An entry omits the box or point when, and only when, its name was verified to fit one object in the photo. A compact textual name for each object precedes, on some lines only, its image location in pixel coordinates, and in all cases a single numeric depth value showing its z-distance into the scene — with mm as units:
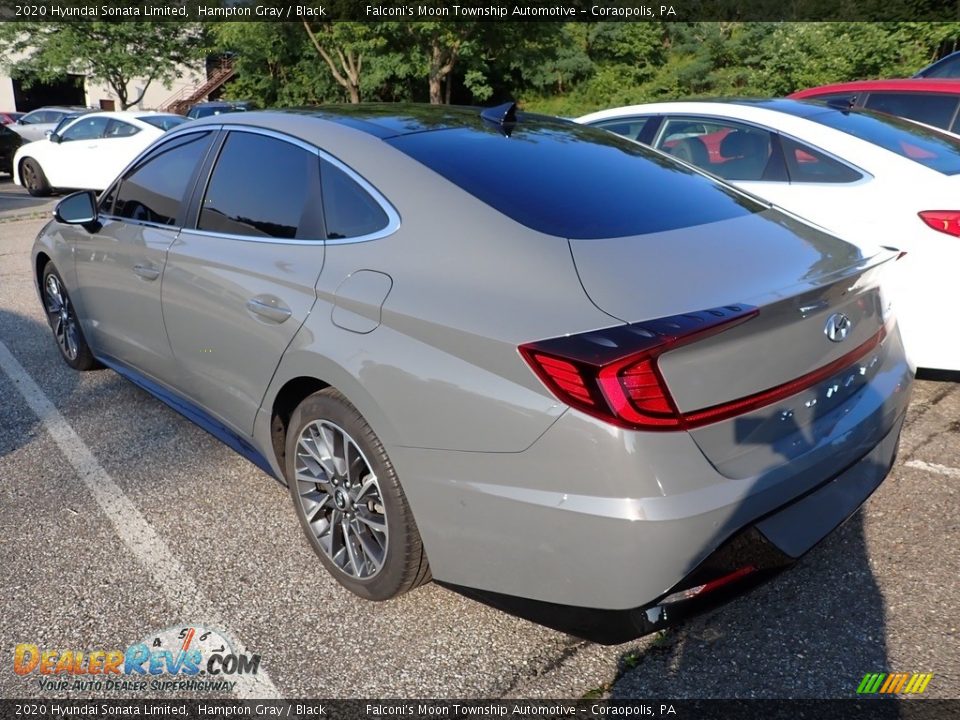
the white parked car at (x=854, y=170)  4035
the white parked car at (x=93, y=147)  13305
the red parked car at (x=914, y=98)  7188
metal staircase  43375
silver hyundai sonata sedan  2041
